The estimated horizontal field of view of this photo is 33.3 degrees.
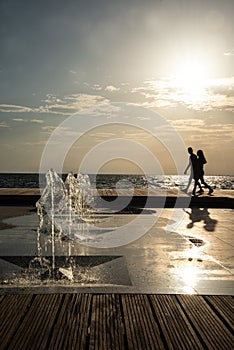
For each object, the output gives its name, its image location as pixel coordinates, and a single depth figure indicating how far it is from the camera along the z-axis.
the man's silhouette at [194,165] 17.98
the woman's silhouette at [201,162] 18.05
